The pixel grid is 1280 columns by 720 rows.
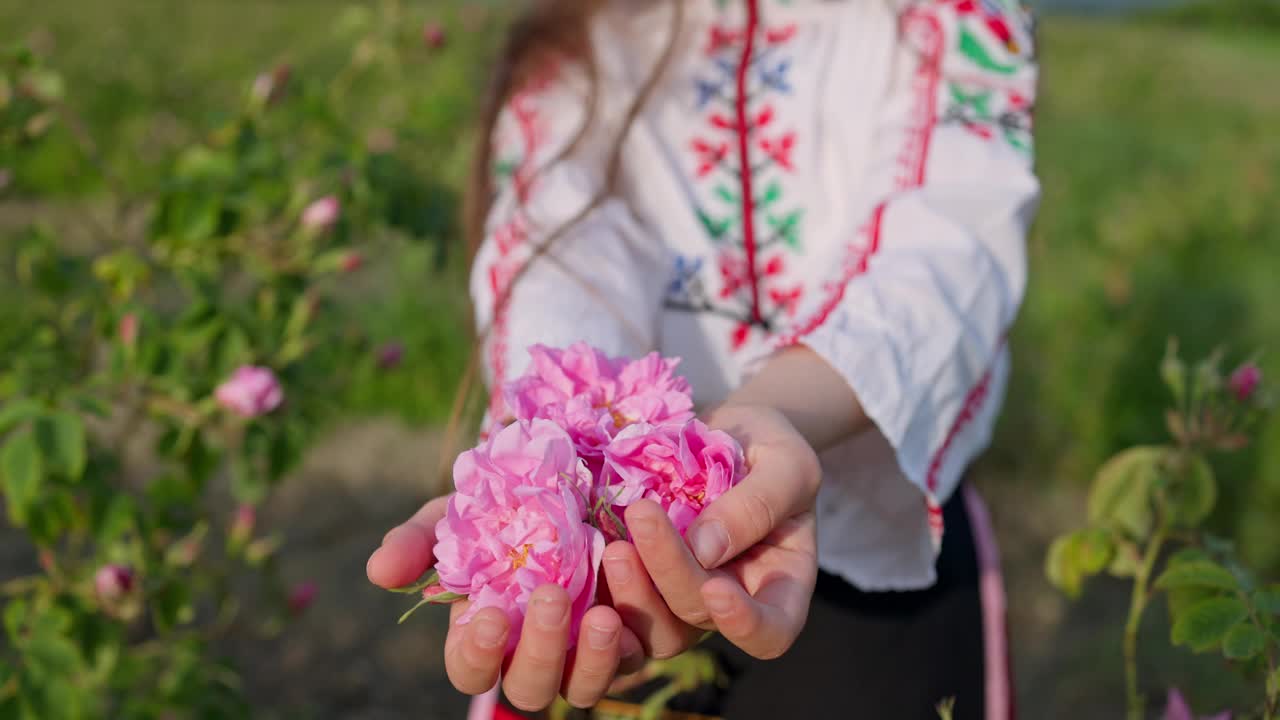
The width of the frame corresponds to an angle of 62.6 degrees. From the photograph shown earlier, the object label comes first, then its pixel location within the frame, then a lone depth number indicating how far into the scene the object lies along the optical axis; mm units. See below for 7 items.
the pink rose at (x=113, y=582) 1395
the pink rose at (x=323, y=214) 1489
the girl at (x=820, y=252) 987
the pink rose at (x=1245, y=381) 1079
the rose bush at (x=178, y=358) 1329
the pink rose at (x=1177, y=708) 969
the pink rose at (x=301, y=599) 1834
